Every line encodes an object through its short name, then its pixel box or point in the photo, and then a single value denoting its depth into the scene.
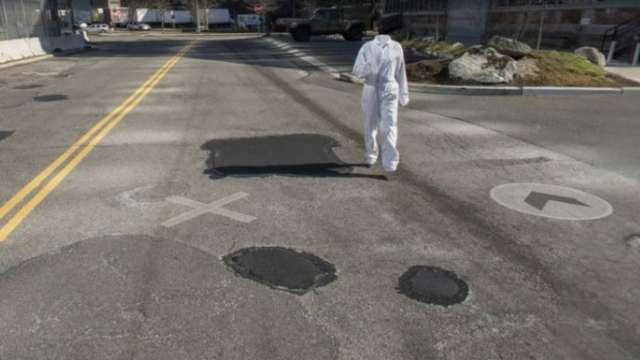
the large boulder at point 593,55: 17.12
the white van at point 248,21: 73.31
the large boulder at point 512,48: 15.52
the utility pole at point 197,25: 67.69
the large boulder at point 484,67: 14.62
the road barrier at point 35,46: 22.97
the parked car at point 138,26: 77.38
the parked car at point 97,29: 66.64
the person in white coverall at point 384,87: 6.59
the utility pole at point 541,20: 20.54
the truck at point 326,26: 36.03
